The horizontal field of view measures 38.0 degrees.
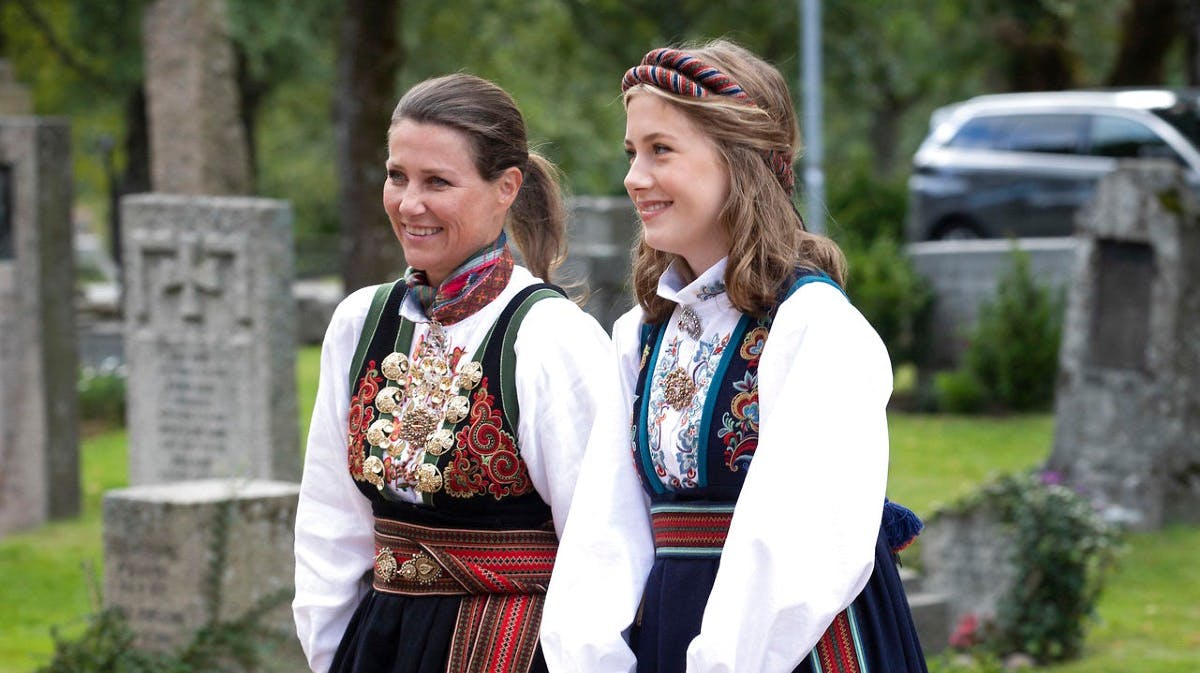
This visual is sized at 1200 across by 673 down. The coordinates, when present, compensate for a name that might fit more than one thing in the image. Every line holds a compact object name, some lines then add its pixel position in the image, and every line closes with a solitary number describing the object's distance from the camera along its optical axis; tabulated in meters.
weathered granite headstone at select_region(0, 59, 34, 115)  10.12
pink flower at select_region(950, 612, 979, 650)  6.46
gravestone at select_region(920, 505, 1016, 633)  6.63
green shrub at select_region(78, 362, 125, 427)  13.57
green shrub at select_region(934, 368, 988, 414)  12.93
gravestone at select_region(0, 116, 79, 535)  9.25
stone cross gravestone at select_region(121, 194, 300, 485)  8.43
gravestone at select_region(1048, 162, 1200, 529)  8.74
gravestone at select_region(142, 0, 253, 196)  11.75
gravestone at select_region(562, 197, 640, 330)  12.55
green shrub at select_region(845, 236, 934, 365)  13.23
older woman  3.04
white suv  15.48
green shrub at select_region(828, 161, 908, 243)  18.50
